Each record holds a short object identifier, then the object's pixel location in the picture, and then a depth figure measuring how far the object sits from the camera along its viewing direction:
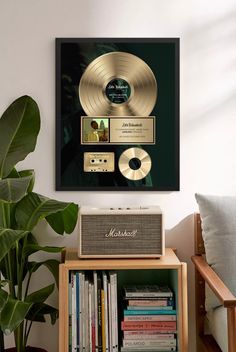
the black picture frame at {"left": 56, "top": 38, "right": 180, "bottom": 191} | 2.98
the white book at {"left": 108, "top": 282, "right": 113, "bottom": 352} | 2.67
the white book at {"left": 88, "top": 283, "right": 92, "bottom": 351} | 2.66
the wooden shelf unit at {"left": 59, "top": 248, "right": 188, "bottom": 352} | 2.59
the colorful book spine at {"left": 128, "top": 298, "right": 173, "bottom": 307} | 2.71
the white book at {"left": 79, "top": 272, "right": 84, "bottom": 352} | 2.65
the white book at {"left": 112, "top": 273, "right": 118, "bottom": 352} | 2.67
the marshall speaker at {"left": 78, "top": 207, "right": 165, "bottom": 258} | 2.68
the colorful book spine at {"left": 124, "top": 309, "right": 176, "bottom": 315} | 2.69
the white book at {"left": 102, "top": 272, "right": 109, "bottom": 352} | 2.66
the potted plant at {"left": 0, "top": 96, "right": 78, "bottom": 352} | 2.55
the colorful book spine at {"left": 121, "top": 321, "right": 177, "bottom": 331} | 2.68
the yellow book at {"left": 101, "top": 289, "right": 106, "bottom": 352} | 2.66
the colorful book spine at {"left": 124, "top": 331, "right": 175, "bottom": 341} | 2.67
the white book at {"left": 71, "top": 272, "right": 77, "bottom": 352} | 2.65
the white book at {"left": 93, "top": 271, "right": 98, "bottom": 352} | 2.66
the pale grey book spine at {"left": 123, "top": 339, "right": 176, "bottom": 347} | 2.67
